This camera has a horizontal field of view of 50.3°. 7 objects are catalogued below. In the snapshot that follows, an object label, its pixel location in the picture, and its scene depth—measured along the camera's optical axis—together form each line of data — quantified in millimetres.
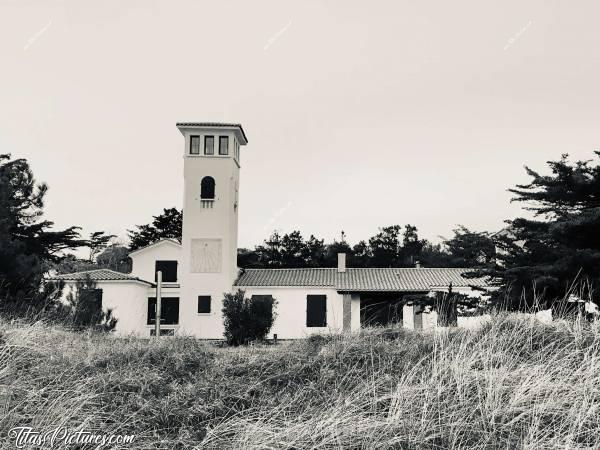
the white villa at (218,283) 32031
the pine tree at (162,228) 50503
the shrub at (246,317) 23031
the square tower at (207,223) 32312
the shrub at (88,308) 17453
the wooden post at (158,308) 20584
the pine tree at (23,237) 16594
